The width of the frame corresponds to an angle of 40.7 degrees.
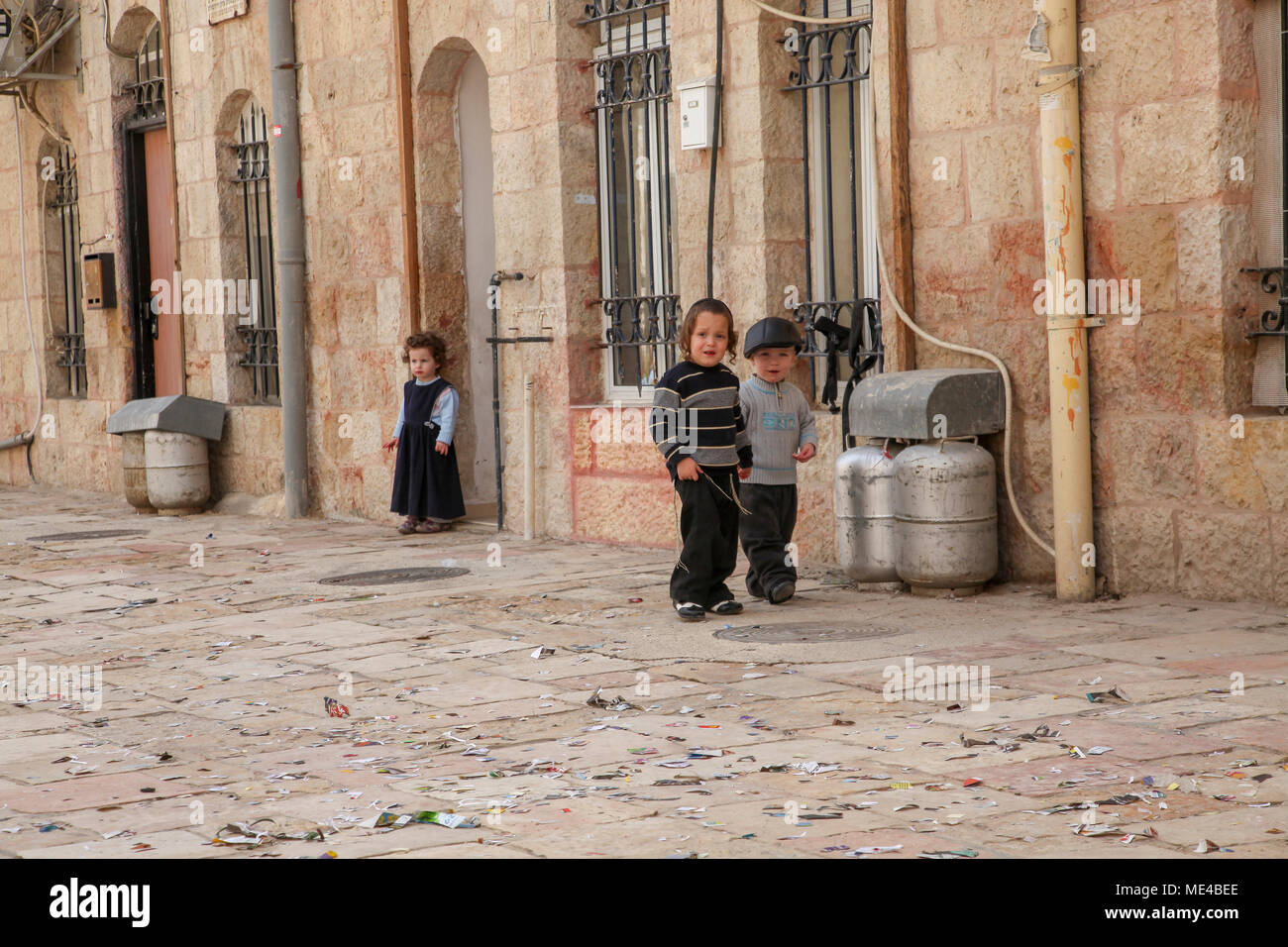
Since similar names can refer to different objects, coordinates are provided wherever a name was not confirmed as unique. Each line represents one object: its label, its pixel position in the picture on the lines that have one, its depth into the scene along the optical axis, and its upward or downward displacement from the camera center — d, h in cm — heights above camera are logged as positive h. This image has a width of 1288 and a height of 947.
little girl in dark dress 1102 -35
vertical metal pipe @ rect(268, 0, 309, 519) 1227 +88
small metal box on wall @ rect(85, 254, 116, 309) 1488 +101
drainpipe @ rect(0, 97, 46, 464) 1648 +106
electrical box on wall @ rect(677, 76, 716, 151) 907 +138
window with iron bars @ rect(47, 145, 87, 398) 1611 +115
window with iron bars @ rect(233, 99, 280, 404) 1320 +108
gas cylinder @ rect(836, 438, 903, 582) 766 -63
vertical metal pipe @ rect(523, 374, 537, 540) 1041 -46
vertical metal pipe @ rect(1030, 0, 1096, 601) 725 +12
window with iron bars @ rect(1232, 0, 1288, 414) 687 +62
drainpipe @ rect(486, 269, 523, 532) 1072 +16
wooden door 1452 +128
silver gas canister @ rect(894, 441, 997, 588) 744 -63
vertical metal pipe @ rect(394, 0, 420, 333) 1126 +146
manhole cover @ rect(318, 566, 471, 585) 887 -98
